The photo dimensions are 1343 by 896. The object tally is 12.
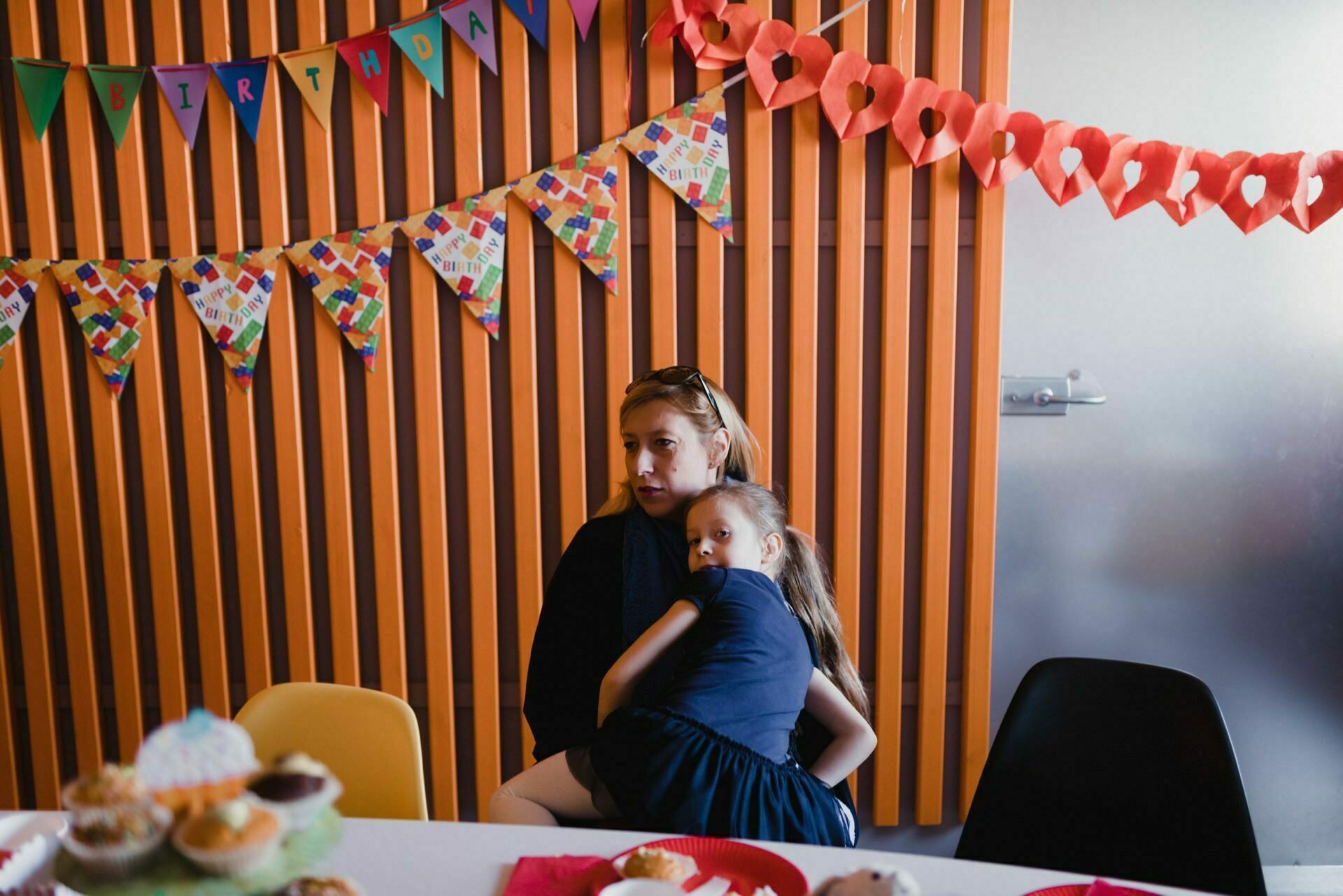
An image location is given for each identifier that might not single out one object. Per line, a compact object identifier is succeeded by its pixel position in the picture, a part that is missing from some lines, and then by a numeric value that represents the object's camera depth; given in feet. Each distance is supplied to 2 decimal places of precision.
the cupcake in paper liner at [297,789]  2.15
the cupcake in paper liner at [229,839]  1.98
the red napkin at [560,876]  3.30
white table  3.35
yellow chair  4.90
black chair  4.44
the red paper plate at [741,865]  3.30
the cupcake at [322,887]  2.41
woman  5.48
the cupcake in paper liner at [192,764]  2.14
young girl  4.19
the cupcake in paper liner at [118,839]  2.03
